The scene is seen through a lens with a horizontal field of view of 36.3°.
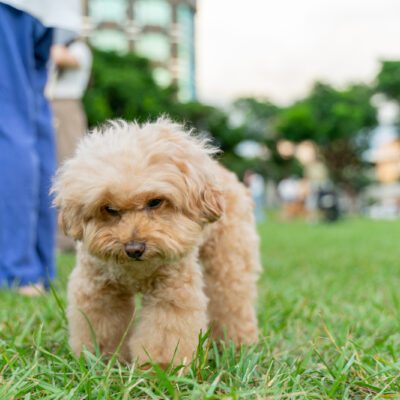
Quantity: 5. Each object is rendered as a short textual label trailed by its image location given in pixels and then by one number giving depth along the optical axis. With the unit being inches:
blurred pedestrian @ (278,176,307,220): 1061.0
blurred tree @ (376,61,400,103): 1792.6
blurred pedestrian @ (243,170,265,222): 709.2
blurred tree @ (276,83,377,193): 1745.8
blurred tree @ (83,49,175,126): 1128.2
